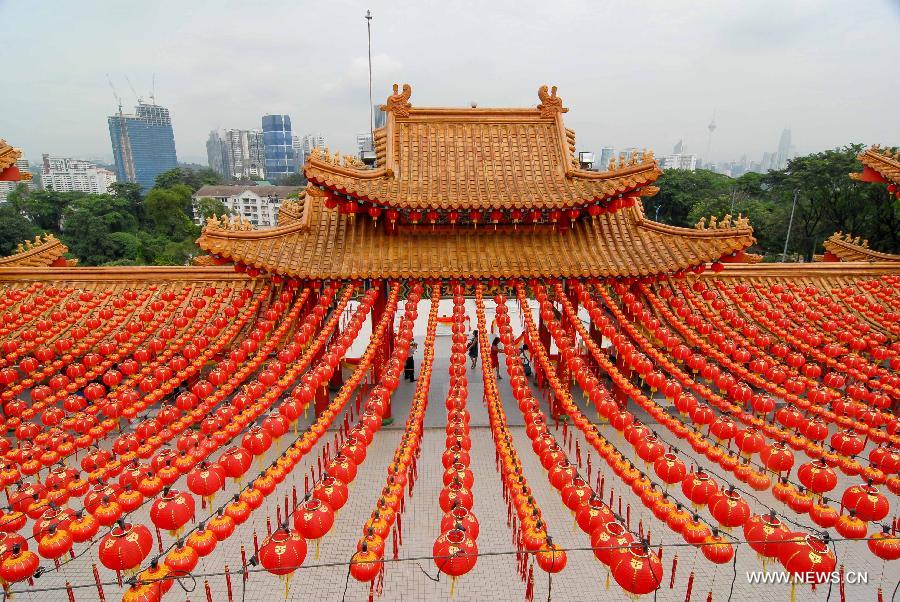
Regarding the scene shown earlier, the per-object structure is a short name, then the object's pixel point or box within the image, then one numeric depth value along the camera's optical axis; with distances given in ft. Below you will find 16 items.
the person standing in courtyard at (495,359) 47.74
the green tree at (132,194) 182.29
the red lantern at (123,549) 17.48
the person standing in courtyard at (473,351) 52.60
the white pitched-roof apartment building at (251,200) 211.82
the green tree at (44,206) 167.73
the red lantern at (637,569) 16.49
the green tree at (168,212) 163.43
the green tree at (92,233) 148.97
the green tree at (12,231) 140.05
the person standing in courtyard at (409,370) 46.01
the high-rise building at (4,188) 255.70
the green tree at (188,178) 200.40
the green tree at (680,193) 176.55
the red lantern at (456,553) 17.25
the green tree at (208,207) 175.52
